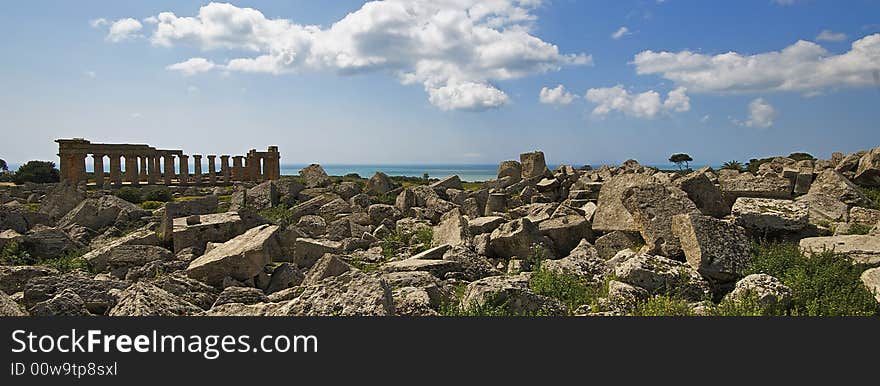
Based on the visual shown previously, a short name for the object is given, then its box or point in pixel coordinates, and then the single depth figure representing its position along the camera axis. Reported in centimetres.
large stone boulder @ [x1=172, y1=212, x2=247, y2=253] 1309
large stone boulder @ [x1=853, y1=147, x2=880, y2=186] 1680
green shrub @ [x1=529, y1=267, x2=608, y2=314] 820
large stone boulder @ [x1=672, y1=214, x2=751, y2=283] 878
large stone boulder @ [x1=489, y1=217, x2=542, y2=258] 1190
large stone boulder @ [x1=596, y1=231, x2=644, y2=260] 1119
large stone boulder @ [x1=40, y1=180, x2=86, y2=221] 1967
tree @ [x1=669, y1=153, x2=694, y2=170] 6750
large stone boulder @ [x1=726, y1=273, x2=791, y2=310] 727
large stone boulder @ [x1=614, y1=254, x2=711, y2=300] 838
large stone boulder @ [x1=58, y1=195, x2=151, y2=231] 1697
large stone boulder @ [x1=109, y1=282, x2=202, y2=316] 697
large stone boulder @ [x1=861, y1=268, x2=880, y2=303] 767
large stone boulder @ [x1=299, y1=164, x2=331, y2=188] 2827
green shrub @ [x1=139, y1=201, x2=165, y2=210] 2466
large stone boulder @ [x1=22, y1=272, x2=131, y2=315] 809
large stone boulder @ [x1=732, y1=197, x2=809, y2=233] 1083
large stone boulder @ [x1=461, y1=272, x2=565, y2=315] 714
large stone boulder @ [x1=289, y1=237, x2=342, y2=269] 1190
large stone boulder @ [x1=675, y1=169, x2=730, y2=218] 1313
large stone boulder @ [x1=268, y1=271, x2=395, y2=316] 653
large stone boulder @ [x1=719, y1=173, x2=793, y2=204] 1306
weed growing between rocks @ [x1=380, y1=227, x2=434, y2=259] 1391
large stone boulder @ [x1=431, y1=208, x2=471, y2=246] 1343
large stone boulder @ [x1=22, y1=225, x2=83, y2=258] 1325
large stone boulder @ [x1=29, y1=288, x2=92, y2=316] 732
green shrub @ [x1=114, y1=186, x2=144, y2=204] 2816
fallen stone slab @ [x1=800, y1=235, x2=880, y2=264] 911
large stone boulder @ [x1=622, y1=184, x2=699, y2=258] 1020
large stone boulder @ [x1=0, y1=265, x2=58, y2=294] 970
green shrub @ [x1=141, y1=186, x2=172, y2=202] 3000
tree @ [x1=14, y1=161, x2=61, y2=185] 5471
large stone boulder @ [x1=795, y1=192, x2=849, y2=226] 1283
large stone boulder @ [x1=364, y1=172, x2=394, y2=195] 2542
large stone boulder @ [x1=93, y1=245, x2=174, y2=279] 1179
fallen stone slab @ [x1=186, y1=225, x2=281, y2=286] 1002
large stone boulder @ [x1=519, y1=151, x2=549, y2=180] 2828
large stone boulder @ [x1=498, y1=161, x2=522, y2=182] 2900
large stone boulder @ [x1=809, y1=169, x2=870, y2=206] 1434
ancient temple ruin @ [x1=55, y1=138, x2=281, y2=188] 4641
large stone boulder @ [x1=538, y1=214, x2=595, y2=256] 1249
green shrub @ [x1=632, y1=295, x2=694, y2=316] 720
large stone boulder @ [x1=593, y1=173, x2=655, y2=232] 1187
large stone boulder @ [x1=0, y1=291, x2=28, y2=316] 672
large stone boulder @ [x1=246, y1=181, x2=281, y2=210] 2147
